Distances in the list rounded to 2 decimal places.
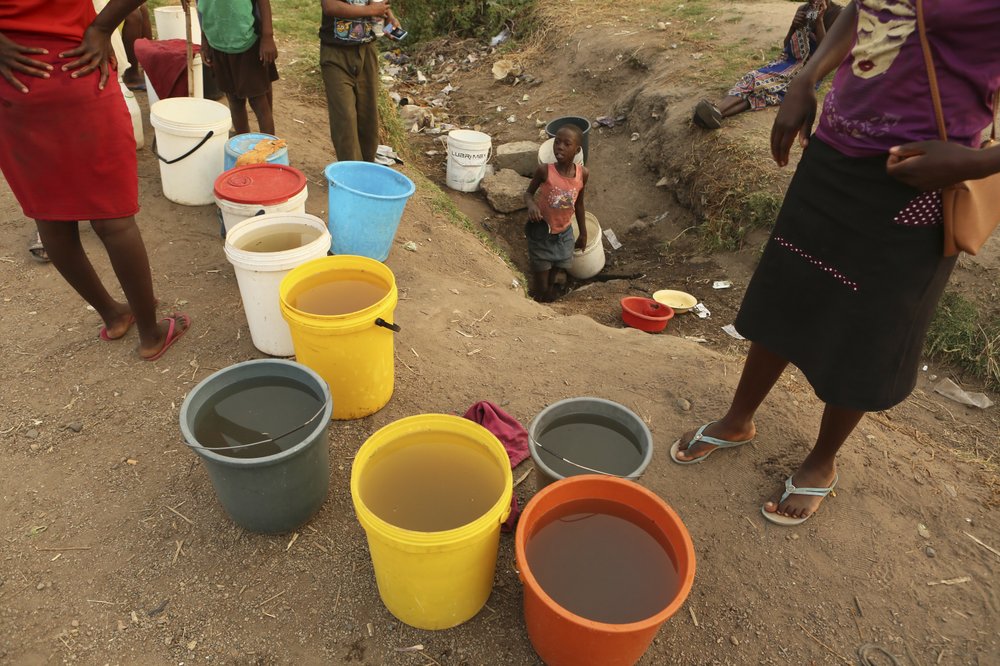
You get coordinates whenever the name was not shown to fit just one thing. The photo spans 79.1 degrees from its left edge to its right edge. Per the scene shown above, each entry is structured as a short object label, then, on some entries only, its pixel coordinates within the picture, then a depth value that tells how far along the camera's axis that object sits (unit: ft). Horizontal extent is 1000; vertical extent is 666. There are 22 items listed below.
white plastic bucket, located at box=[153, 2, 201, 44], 16.29
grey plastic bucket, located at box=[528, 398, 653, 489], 6.58
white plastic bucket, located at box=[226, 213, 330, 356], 8.44
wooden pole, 12.78
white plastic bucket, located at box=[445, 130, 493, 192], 18.66
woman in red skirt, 6.73
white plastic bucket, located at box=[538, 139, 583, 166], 17.74
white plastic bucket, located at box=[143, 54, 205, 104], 14.11
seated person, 17.71
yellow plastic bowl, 14.75
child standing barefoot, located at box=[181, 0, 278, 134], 12.44
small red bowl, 13.74
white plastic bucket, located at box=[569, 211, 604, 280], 16.79
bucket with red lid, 9.85
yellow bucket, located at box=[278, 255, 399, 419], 7.44
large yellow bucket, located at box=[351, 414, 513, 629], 5.25
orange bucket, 4.93
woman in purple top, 4.81
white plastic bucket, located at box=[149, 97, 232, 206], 11.75
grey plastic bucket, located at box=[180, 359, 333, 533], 6.12
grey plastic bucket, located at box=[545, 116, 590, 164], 18.81
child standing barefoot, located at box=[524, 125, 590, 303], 14.66
